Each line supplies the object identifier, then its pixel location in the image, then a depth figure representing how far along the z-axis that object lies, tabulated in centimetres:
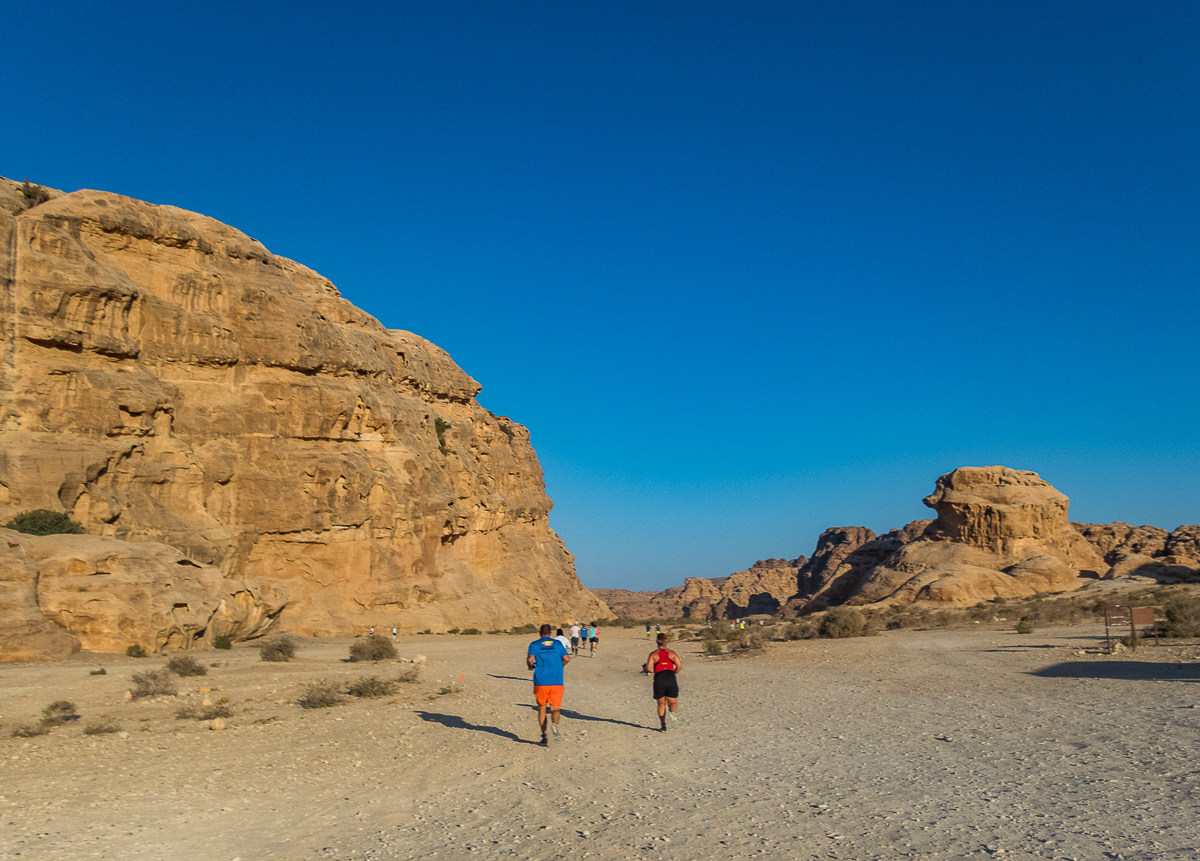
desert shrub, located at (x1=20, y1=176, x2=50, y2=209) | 3253
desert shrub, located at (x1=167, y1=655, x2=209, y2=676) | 1636
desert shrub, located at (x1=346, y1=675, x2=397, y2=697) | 1455
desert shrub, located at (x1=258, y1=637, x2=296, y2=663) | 2068
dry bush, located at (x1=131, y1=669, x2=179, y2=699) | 1323
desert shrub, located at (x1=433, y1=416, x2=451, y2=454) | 5123
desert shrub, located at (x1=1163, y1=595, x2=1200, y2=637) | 2039
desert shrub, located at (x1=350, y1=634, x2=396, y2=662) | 2220
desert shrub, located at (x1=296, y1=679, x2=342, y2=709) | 1298
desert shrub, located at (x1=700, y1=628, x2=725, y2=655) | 2659
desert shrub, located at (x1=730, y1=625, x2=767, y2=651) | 2705
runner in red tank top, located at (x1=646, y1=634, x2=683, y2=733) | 1071
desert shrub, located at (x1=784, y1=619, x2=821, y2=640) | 3195
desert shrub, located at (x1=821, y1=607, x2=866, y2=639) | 3102
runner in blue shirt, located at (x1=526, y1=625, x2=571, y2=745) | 998
